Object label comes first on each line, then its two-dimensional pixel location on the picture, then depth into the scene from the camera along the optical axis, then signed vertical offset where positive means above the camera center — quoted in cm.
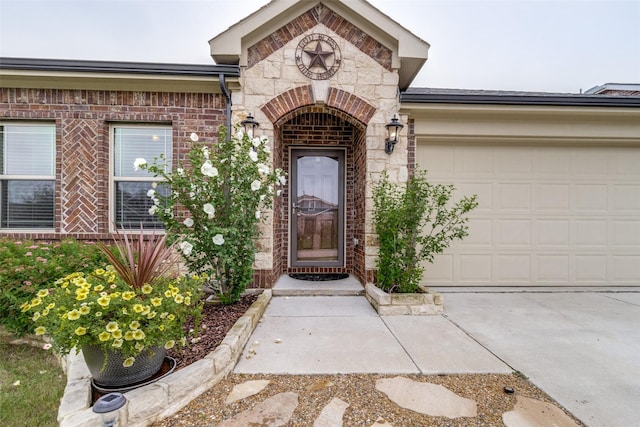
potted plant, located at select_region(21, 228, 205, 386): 155 -62
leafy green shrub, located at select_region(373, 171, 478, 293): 354 -29
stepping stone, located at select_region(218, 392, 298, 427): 160 -117
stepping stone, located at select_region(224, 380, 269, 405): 183 -117
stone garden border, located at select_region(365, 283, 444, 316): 336 -108
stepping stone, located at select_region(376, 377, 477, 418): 171 -118
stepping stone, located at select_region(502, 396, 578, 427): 162 -118
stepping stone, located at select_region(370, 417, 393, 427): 159 -117
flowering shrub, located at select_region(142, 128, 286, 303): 299 +7
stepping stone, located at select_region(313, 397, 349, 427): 160 -117
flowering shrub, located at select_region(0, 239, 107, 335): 255 -55
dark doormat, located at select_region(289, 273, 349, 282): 465 -107
